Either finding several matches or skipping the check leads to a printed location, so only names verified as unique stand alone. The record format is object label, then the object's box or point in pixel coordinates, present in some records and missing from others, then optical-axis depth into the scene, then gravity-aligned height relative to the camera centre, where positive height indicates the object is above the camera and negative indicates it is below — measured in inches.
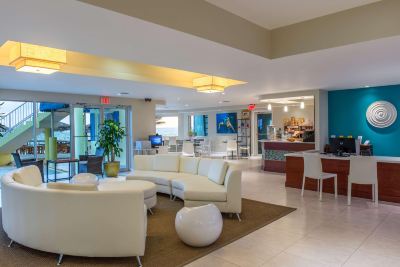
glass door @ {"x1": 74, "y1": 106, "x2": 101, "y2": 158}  348.2 +5.1
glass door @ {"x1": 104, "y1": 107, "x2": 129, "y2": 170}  384.5 +16.5
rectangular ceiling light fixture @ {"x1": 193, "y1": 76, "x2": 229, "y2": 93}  267.6 +48.4
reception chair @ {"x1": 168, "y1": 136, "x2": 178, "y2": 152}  578.2 -18.8
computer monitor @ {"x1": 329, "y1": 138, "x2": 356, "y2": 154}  236.1 -12.7
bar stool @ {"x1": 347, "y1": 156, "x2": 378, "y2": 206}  195.5 -30.4
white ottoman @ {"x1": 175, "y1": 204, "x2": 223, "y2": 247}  127.7 -44.3
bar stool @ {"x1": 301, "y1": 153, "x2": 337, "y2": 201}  215.5 -30.2
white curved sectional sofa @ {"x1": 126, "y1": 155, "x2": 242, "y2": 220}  170.2 -35.7
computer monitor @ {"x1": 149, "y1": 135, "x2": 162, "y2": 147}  385.1 -10.9
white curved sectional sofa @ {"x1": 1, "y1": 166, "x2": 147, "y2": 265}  112.0 -36.5
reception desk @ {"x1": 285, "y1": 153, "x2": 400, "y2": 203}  207.3 -38.2
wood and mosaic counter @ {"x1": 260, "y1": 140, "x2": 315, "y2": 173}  333.1 -25.8
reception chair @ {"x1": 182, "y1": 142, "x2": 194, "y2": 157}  437.1 -28.0
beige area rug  116.4 -54.8
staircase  328.3 +11.0
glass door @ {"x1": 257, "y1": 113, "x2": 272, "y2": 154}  542.5 +14.2
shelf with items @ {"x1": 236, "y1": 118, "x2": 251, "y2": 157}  547.8 -10.5
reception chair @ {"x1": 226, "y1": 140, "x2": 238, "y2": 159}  486.3 -25.6
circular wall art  275.0 +16.6
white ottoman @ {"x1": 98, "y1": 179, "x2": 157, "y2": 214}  183.0 -37.0
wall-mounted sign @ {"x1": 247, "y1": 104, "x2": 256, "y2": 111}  506.0 +45.5
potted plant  326.3 -11.0
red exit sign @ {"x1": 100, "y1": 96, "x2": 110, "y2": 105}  349.7 +42.2
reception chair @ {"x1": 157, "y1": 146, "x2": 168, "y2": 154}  367.9 -23.8
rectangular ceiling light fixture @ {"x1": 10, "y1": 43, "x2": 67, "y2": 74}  165.5 +46.7
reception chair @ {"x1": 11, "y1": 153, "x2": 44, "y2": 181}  262.5 -28.3
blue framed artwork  578.6 +18.6
